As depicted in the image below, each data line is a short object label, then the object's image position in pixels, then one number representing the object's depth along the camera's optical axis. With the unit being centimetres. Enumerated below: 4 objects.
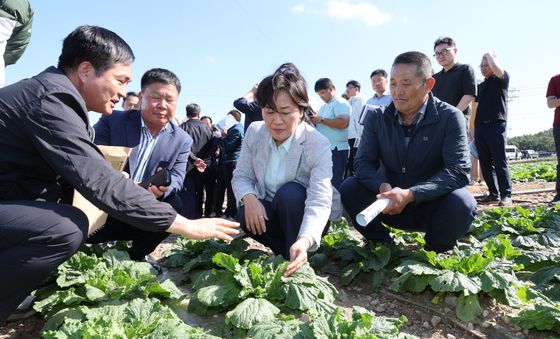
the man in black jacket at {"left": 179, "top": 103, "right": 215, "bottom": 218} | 609
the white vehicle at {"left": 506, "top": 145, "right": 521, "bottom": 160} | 4967
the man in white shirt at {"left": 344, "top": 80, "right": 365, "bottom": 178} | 684
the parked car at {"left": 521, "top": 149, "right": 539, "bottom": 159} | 5389
